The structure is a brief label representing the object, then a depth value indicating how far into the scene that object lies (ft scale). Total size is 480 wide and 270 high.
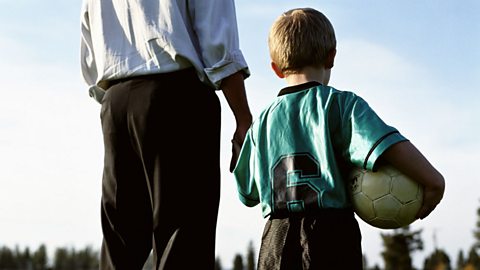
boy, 11.31
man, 11.57
